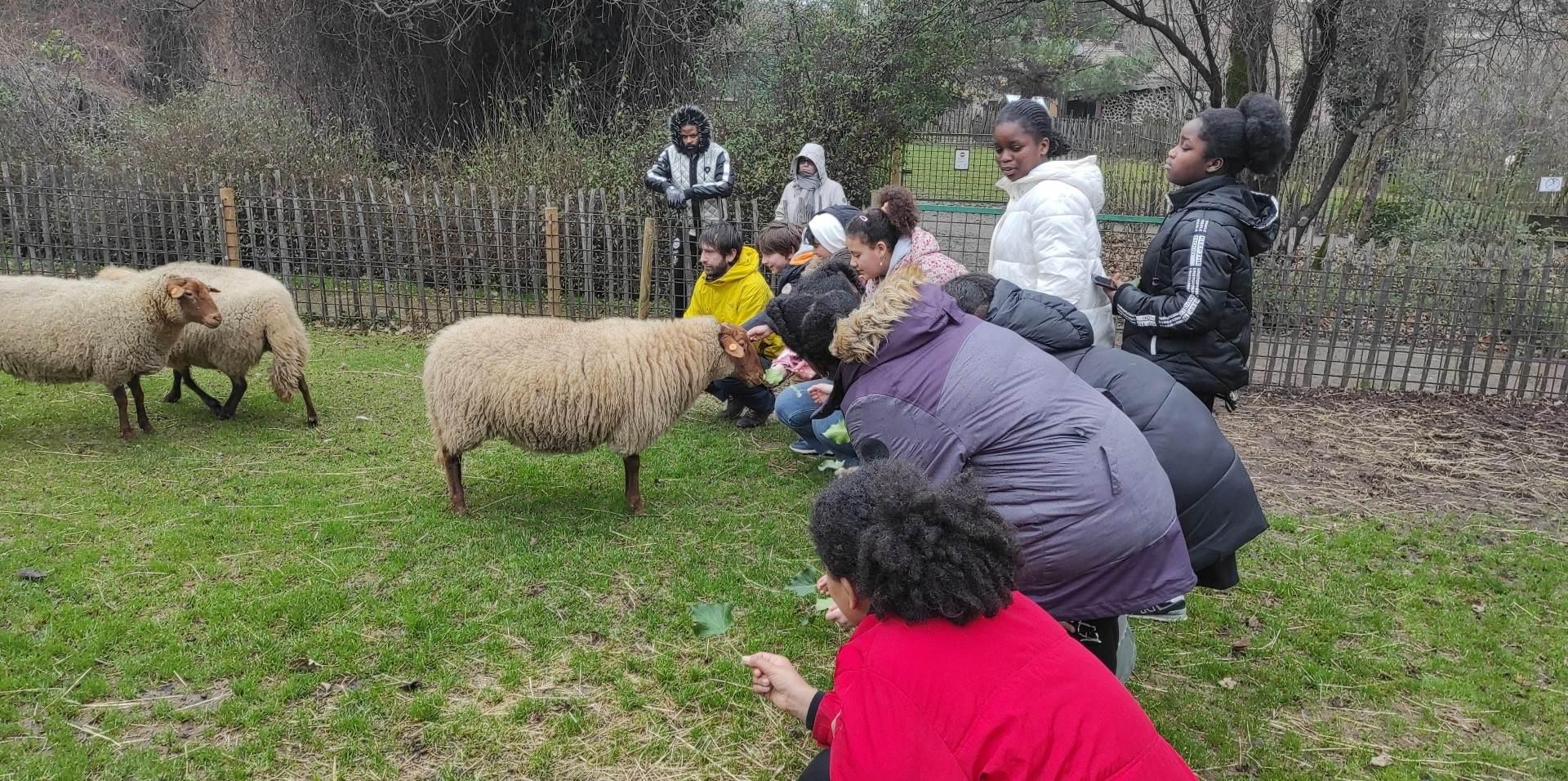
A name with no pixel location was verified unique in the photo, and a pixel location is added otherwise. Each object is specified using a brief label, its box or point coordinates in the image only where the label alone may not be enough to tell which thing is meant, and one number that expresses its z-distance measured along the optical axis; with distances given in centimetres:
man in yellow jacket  693
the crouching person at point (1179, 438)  295
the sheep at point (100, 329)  654
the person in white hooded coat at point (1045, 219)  392
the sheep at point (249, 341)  702
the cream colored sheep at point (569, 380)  516
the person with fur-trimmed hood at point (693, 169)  1001
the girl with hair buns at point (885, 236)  507
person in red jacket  171
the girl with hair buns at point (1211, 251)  362
